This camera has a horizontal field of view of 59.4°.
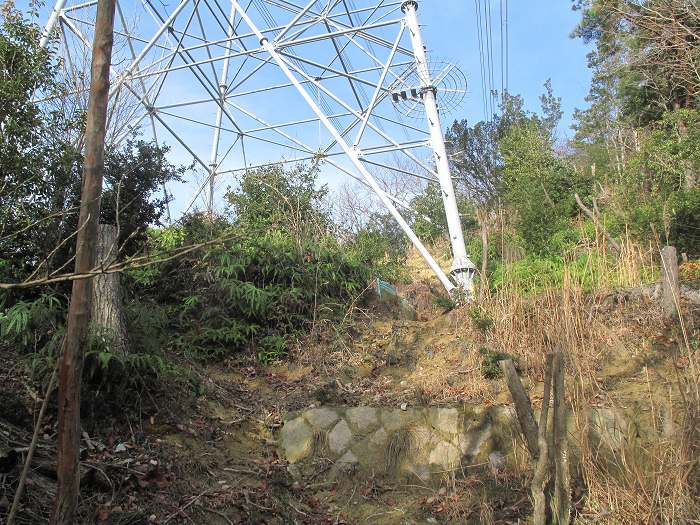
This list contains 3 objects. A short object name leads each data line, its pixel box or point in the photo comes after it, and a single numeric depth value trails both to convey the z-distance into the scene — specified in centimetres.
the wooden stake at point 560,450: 401
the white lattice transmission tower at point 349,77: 1016
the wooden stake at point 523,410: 427
